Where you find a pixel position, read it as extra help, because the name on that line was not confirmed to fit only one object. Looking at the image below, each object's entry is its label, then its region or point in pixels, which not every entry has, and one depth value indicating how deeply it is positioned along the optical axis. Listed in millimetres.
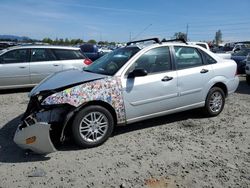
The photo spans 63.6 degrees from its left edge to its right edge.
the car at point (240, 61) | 10027
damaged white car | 3078
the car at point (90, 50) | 13813
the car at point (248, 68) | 7563
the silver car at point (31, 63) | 6224
